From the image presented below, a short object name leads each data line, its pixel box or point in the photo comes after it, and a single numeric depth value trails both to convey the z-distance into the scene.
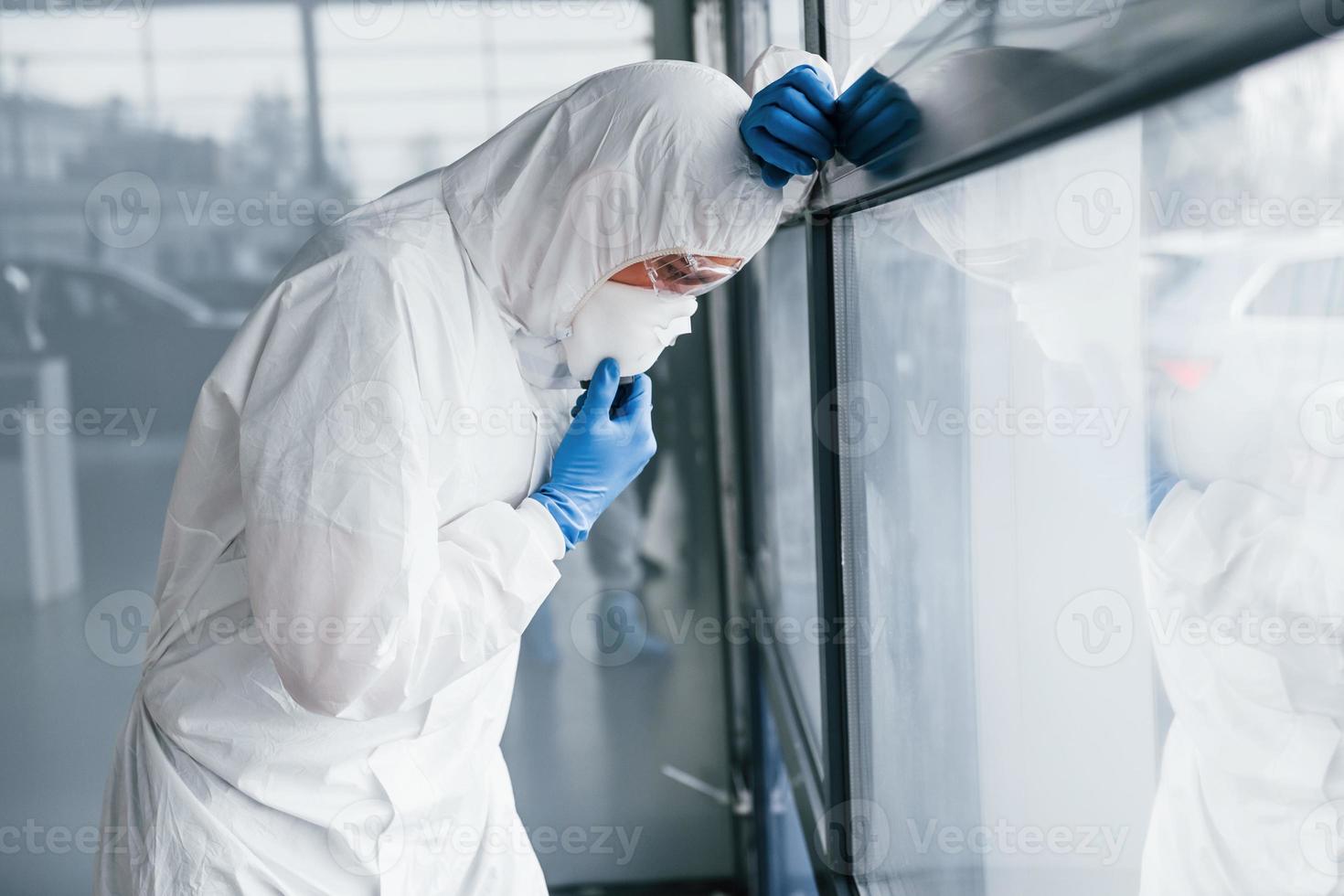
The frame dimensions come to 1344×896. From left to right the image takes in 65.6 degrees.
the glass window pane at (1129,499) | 0.37
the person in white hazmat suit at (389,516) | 0.92
